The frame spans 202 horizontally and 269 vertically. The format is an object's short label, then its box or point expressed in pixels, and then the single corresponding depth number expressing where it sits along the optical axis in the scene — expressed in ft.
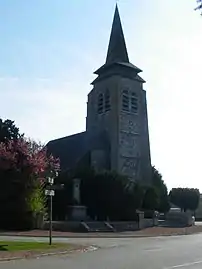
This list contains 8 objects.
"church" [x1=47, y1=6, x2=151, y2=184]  231.71
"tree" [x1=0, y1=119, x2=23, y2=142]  164.15
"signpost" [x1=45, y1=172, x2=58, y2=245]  79.88
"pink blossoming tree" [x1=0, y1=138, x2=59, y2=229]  133.18
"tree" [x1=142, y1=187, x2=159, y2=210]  216.74
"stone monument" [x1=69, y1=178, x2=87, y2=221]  169.66
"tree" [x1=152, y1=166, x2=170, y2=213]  237.29
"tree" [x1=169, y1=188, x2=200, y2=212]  293.02
